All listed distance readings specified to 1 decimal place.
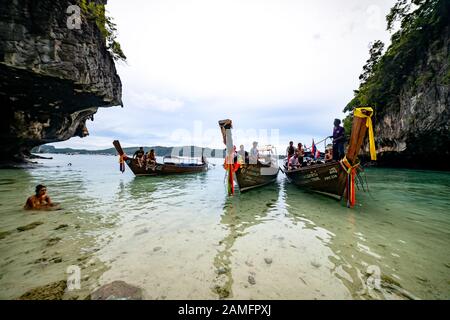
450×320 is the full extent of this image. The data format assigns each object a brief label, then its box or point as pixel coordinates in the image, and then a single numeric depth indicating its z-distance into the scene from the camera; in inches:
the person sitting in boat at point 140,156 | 608.5
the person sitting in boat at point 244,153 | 446.5
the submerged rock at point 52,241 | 135.7
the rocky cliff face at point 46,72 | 434.6
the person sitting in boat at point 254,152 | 475.4
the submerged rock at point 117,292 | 83.6
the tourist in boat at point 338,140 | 301.8
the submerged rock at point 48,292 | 82.7
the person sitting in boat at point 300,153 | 449.1
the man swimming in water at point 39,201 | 217.0
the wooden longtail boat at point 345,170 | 238.5
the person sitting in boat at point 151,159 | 619.2
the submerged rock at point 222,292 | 87.4
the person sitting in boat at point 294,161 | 453.1
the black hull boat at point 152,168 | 578.1
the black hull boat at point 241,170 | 331.0
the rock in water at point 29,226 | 161.8
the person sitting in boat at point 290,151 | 484.1
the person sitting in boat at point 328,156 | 377.4
